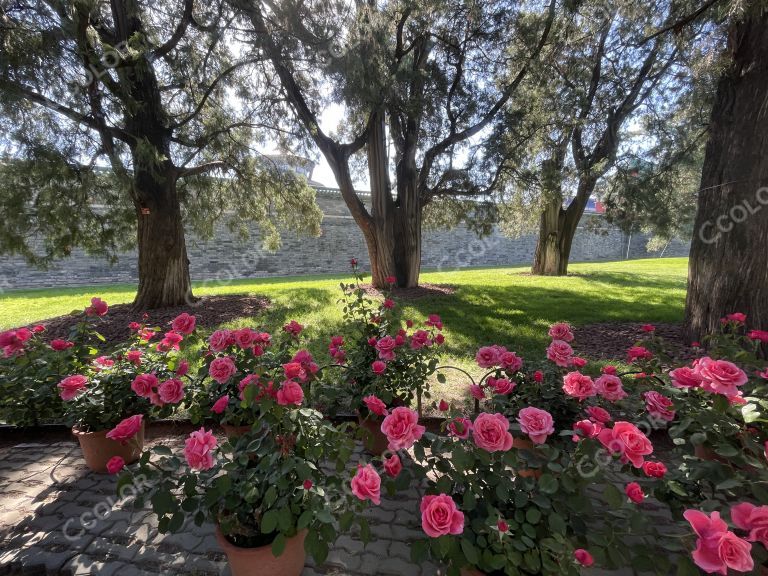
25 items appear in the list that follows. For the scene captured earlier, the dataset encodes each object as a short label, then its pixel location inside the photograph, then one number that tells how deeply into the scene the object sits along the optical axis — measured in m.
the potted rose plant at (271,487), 1.20
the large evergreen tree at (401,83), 5.23
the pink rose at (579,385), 1.52
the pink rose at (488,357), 1.96
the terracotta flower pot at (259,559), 1.40
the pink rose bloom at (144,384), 1.74
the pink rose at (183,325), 2.05
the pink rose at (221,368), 1.73
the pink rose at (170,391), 1.70
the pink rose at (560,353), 1.86
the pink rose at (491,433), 1.23
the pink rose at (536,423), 1.30
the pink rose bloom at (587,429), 1.24
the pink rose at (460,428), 1.32
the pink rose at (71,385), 1.88
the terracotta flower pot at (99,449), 2.23
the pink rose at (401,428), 1.24
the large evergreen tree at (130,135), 3.94
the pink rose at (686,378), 1.34
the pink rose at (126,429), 1.36
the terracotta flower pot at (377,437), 2.33
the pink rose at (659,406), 1.46
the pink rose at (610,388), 1.52
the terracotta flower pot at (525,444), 2.06
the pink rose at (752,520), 0.90
